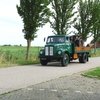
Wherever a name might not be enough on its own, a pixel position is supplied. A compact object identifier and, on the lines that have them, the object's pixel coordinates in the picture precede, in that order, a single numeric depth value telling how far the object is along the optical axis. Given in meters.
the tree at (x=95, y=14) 32.41
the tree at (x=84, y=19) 32.78
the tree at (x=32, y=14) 21.48
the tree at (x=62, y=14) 26.84
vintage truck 17.25
